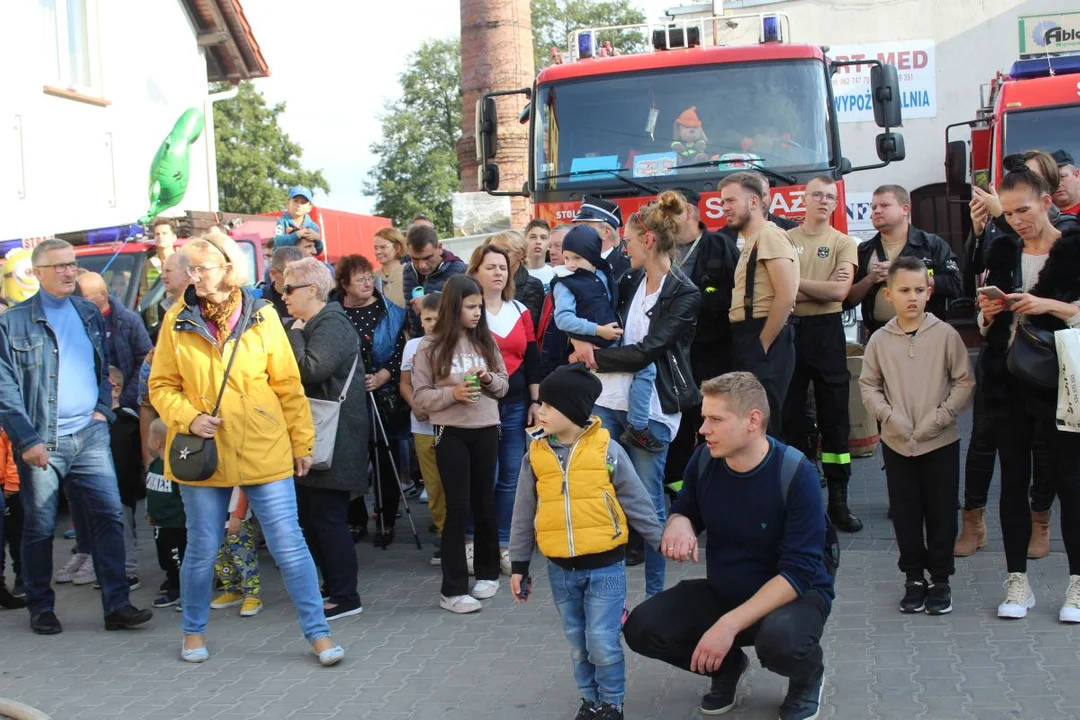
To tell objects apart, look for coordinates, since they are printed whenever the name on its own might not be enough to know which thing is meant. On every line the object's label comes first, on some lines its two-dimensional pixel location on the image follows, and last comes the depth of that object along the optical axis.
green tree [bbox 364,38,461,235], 55.25
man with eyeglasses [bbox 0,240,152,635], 6.59
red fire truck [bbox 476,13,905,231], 9.80
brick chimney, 20.62
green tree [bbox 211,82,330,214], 51.91
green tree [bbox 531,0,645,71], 62.28
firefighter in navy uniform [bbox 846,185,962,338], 7.55
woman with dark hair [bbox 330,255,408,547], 7.79
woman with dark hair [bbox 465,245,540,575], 7.21
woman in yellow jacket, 5.80
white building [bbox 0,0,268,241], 16.78
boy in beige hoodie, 5.98
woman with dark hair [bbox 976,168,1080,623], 5.67
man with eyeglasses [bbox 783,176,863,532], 7.58
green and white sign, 16.05
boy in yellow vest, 4.75
